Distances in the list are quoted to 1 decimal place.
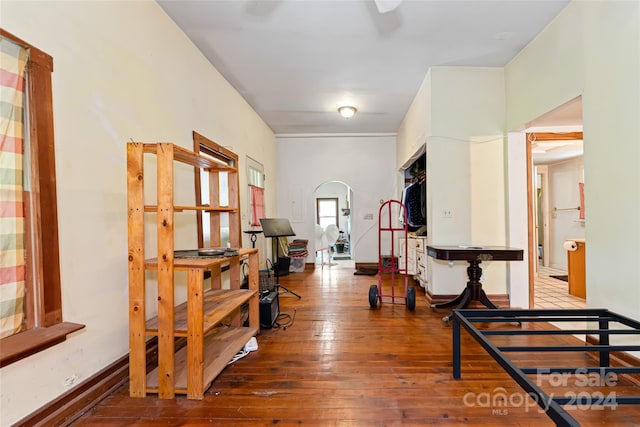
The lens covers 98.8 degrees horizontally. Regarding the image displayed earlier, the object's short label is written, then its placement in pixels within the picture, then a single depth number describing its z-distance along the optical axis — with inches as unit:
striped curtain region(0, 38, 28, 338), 51.4
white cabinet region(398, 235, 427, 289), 167.8
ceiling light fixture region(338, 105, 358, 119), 187.2
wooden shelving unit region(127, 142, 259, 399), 68.5
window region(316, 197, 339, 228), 437.4
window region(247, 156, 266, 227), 188.7
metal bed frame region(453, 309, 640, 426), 41.1
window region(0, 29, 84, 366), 53.4
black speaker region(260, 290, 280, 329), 115.8
